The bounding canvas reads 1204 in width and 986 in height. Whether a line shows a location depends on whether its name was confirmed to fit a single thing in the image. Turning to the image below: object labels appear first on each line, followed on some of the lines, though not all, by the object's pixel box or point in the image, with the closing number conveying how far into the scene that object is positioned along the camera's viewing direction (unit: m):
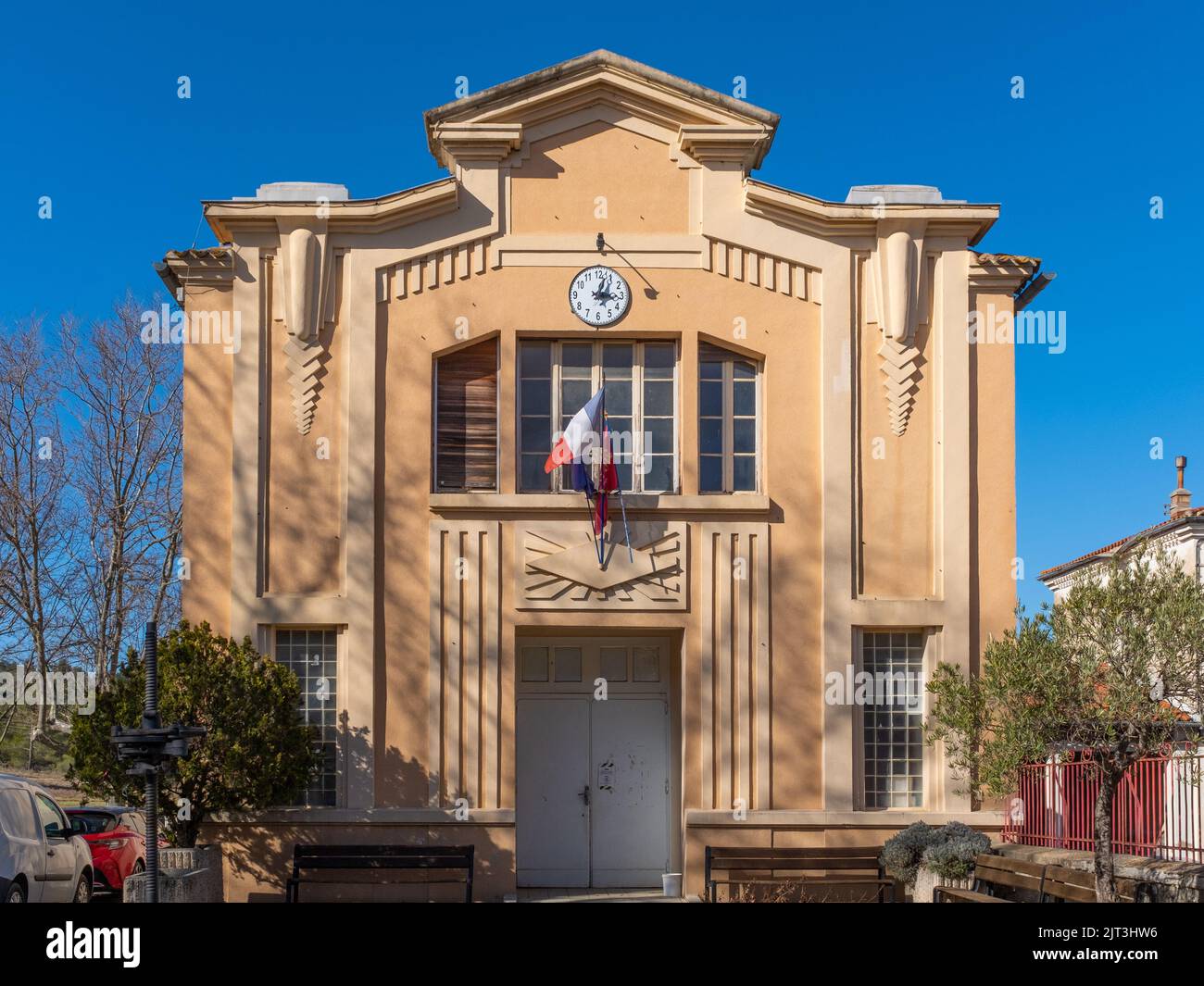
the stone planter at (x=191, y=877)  14.80
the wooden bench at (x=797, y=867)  16.58
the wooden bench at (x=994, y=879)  14.30
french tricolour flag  16.84
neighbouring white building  34.50
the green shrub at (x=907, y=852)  16.20
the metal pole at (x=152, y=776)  12.11
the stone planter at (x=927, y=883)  15.78
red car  19.66
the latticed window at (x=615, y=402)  17.72
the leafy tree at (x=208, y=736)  15.09
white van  14.41
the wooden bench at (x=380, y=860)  16.28
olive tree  12.93
